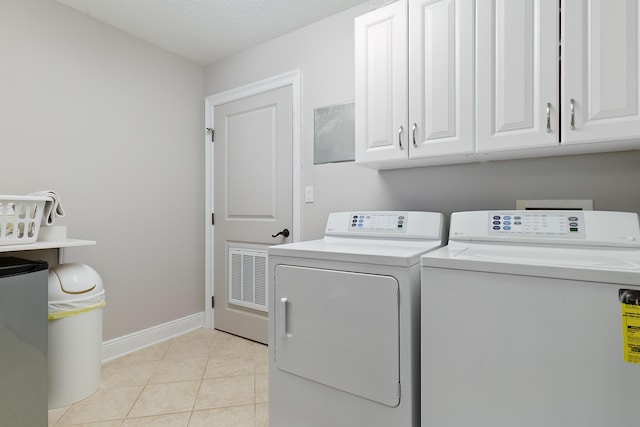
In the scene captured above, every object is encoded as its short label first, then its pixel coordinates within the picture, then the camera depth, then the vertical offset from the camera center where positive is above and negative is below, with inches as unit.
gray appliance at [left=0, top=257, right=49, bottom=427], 55.6 -23.0
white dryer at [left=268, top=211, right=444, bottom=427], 47.9 -19.2
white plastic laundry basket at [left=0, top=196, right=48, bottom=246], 62.0 -1.2
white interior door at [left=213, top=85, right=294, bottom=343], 101.0 +4.4
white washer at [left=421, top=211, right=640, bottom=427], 35.4 -14.6
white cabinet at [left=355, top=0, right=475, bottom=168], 58.8 +24.8
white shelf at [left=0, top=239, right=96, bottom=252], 62.0 -6.6
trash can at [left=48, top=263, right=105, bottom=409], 70.0 -26.8
